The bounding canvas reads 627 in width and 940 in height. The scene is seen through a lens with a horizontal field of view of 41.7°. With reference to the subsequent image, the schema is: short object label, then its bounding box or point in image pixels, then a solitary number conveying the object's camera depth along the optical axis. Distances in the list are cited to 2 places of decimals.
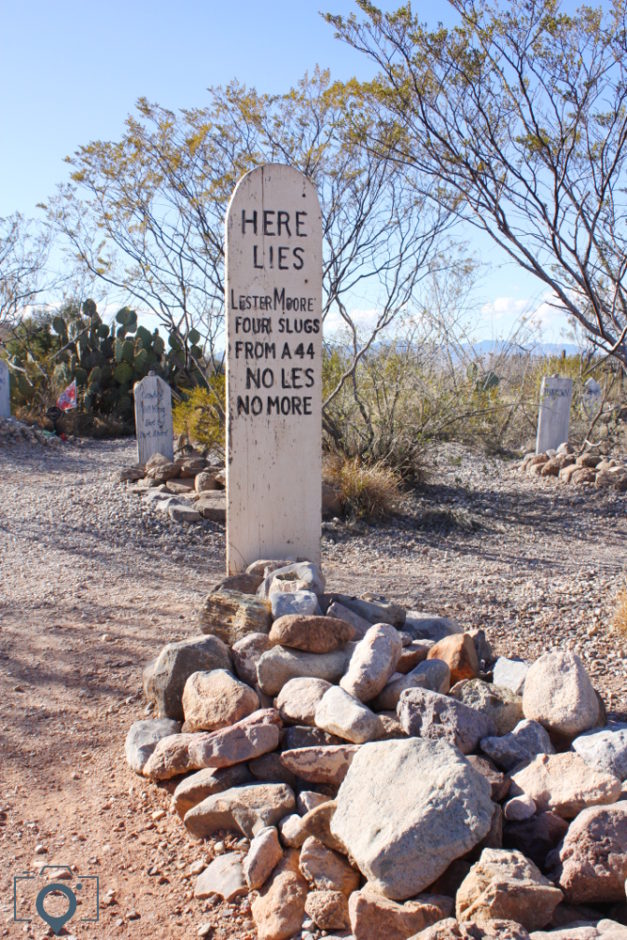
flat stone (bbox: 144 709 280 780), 2.78
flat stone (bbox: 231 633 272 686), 3.38
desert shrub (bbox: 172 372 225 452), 9.41
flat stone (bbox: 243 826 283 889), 2.36
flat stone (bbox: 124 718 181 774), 3.10
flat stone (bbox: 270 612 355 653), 3.30
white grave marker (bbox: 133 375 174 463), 10.09
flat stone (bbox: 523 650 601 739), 2.77
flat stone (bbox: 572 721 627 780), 2.48
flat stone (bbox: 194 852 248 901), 2.37
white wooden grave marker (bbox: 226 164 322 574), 4.67
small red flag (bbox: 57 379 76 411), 15.28
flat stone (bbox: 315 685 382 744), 2.70
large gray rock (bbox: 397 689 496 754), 2.64
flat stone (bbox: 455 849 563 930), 1.89
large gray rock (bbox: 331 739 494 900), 2.07
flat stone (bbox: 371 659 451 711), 3.00
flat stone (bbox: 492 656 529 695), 3.17
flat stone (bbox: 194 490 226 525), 7.38
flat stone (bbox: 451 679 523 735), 2.91
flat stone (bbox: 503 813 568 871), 2.27
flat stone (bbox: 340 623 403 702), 2.99
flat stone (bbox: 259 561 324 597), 4.04
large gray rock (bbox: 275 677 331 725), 2.93
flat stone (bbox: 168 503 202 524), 7.33
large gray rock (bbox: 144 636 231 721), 3.34
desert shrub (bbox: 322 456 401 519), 7.80
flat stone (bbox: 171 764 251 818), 2.77
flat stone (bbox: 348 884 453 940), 1.96
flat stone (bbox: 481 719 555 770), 2.64
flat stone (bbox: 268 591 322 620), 3.67
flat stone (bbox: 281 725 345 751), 2.82
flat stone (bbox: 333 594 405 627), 3.87
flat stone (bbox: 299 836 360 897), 2.22
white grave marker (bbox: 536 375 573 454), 12.09
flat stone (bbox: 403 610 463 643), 3.89
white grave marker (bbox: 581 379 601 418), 14.48
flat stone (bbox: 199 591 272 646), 3.67
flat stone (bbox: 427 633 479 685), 3.27
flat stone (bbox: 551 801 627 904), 2.02
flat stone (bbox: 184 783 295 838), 2.55
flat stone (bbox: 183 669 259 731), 3.04
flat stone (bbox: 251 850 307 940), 2.16
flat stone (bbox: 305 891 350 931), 2.13
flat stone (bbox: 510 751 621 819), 2.33
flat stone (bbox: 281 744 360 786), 2.63
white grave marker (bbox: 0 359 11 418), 14.94
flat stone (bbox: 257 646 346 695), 3.21
